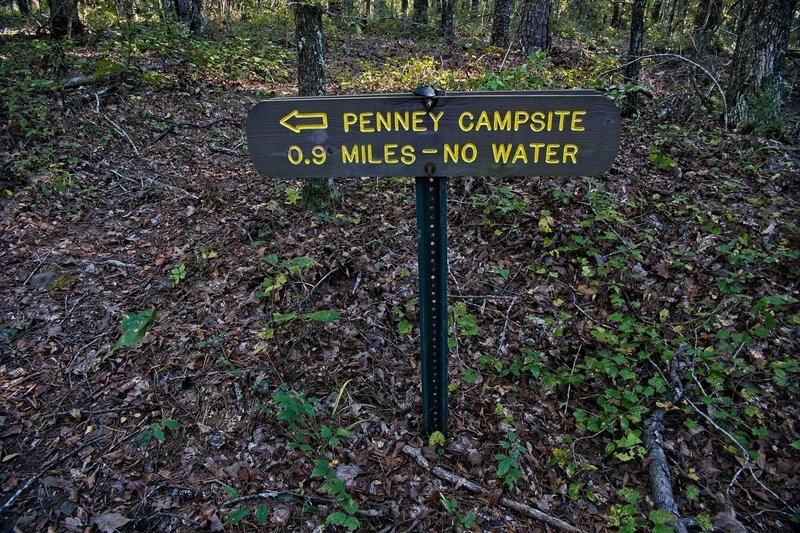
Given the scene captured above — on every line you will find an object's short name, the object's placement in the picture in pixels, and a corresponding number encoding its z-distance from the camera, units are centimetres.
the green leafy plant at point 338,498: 276
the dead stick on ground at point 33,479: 299
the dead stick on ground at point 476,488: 296
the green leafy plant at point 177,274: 470
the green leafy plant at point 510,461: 310
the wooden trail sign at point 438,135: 235
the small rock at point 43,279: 476
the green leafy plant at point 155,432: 335
